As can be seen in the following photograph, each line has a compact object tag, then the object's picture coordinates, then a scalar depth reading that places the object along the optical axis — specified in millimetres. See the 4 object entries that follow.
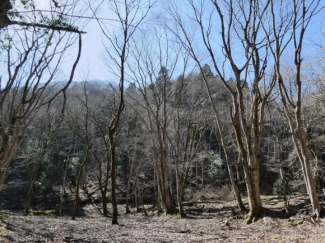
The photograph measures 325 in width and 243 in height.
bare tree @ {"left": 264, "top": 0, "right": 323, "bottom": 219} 9039
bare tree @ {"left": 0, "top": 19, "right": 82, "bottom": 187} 5814
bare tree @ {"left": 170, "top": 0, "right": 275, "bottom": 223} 10836
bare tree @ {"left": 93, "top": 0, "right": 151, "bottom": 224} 10938
